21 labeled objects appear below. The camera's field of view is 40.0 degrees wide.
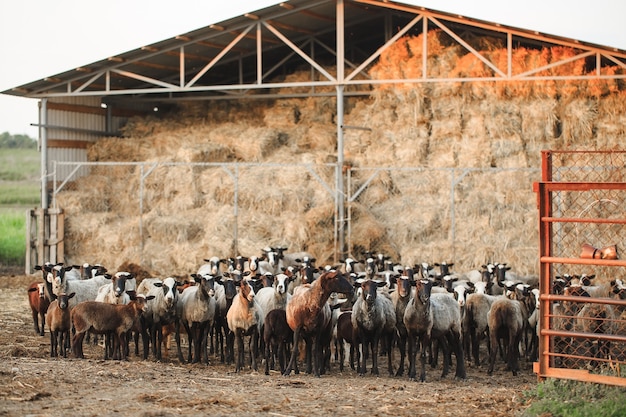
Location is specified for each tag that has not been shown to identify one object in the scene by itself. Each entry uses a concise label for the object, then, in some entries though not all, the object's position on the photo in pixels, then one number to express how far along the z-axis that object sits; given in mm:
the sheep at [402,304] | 14562
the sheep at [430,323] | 14023
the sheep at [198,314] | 15352
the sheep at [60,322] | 14992
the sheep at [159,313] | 15531
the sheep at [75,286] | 17003
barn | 22047
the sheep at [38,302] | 17109
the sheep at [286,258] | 20953
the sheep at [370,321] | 14039
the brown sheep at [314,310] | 13672
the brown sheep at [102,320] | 14555
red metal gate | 10570
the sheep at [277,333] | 14188
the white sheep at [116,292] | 16016
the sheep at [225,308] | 15250
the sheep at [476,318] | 15461
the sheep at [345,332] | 14656
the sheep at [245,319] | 14375
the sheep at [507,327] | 14617
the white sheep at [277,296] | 14992
